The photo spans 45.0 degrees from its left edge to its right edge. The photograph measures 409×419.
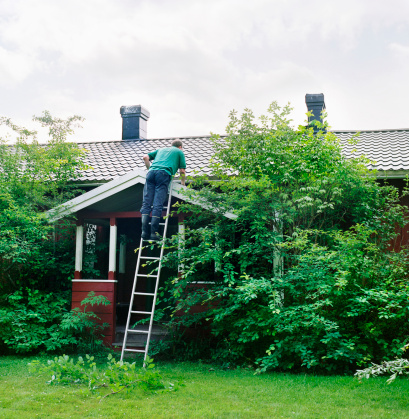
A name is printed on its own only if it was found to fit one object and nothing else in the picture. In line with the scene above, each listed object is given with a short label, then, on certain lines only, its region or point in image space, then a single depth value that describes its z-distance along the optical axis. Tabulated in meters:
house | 9.04
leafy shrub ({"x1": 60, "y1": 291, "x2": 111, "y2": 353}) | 8.48
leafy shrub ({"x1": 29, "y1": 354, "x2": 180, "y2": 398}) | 5.78
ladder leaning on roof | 7.42
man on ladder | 8.37
